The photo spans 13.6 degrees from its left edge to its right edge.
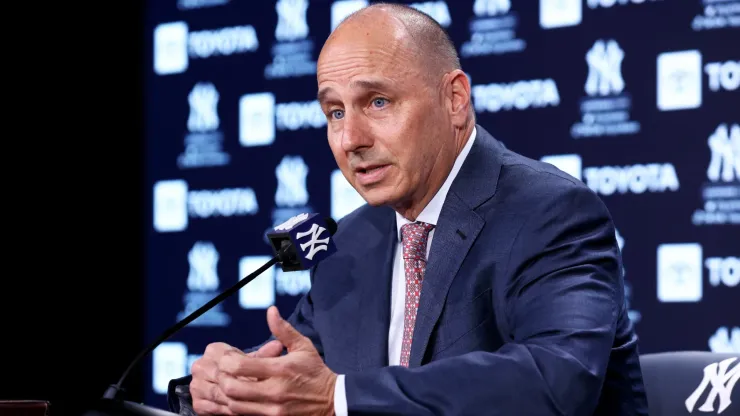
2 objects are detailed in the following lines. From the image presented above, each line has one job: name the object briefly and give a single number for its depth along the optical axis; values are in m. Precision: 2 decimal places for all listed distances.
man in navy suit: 3.21
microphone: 3.32
